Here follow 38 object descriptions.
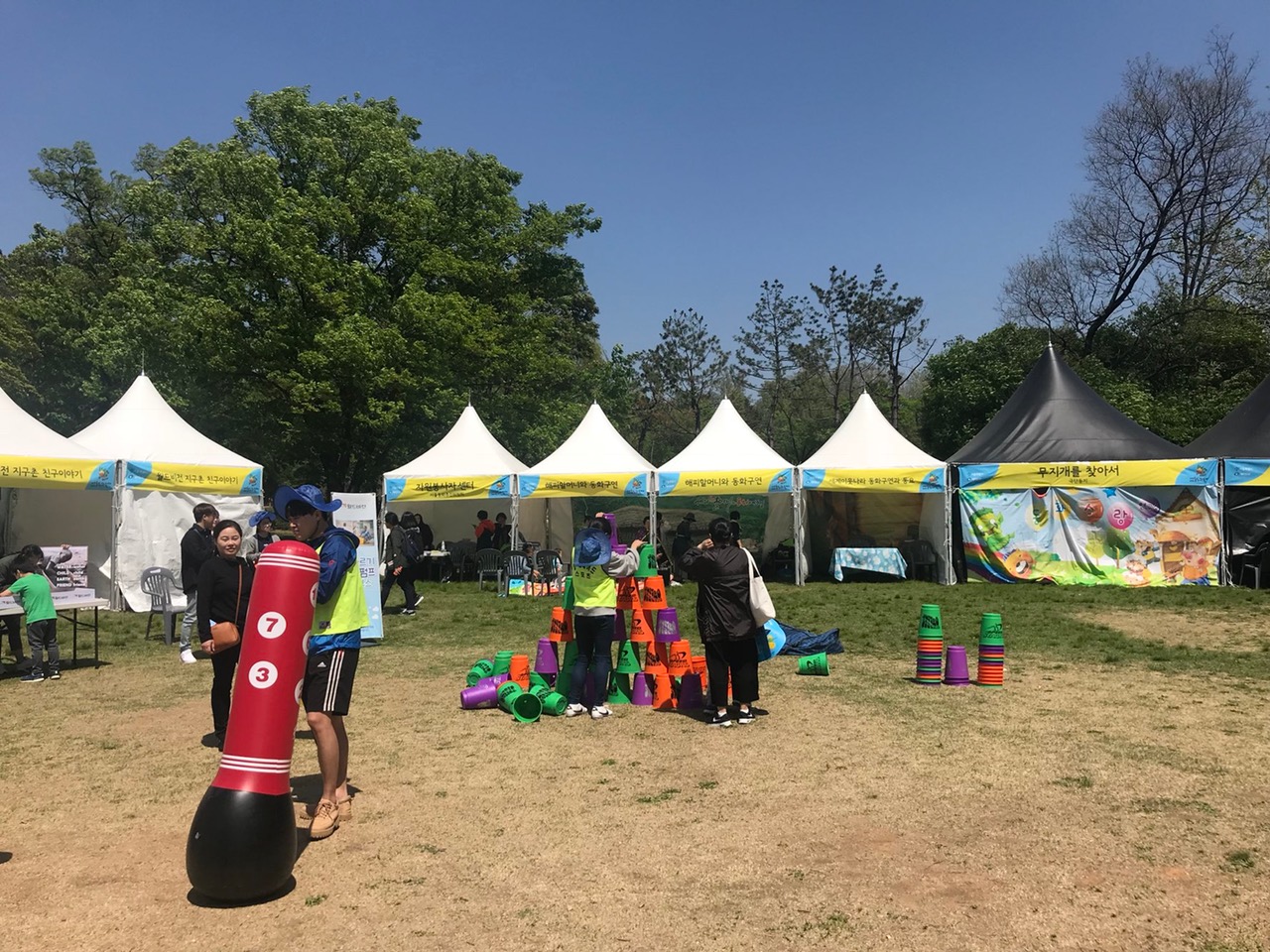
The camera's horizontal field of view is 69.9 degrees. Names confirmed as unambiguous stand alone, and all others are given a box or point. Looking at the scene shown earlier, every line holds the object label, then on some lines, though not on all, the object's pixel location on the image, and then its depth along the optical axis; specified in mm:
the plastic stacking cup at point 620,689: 7781
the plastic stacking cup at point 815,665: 8812
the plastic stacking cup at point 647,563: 7539
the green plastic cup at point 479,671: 8156
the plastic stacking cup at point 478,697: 7570
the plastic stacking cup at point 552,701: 7320
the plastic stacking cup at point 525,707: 7145
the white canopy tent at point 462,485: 18125
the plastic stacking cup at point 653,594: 7512
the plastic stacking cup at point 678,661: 7664
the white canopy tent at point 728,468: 17750
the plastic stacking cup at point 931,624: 8234
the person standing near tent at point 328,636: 4570
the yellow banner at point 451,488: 18094
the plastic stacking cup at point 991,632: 8250
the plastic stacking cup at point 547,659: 7818
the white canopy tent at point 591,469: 17922
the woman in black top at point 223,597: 6016
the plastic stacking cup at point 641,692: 7703
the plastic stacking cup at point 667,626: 7648
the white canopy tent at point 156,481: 14484
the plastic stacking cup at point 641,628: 7586
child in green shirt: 8773
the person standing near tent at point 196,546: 9375
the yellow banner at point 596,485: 17875
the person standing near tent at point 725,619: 6848
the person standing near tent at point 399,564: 13508
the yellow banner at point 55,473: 12578
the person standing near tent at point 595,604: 6922
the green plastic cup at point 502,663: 8219
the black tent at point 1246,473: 16625
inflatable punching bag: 3762
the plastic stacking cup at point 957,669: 8320
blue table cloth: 18016
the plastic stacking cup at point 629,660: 7785
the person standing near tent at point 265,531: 10164
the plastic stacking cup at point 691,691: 7621
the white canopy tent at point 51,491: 12906
